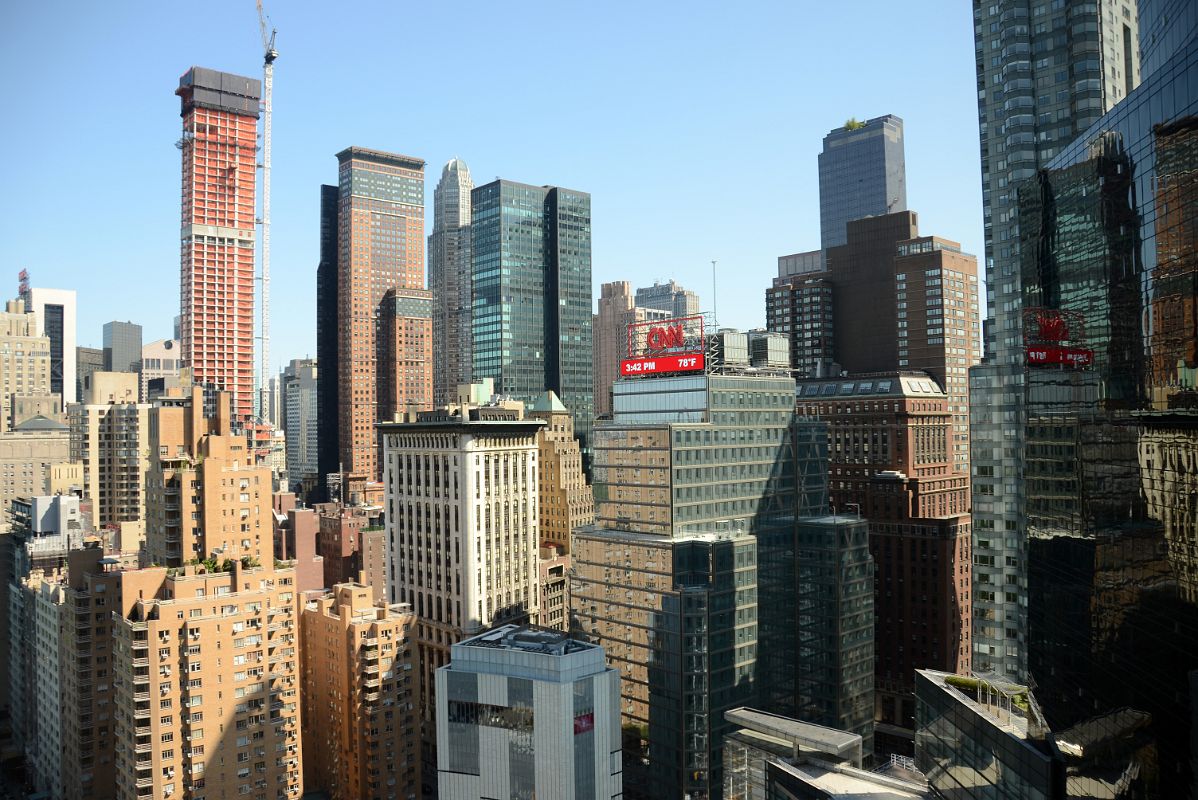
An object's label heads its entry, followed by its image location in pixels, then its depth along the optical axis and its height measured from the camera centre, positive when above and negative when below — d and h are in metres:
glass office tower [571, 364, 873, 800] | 130.38 -21.20
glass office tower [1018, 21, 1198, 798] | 62.19 -0.48
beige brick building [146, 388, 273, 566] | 136.75 -8.93
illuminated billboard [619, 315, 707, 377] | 144.88 +12.30
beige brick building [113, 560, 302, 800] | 118.24 -33.01
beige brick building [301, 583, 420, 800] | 142.88 -42.49
